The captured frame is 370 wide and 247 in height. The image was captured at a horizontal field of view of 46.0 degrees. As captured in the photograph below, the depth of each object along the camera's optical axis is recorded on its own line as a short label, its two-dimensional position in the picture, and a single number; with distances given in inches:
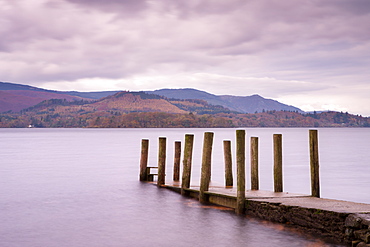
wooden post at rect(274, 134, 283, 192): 673.0
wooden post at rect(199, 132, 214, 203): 709.9
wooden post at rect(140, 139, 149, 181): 979.3
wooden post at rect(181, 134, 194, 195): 789.9
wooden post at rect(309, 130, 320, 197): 624.4
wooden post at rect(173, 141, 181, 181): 924.0
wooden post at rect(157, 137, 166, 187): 896.9
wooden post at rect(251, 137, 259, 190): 717.3
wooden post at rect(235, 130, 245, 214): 612.4
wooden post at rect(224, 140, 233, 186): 807.1
